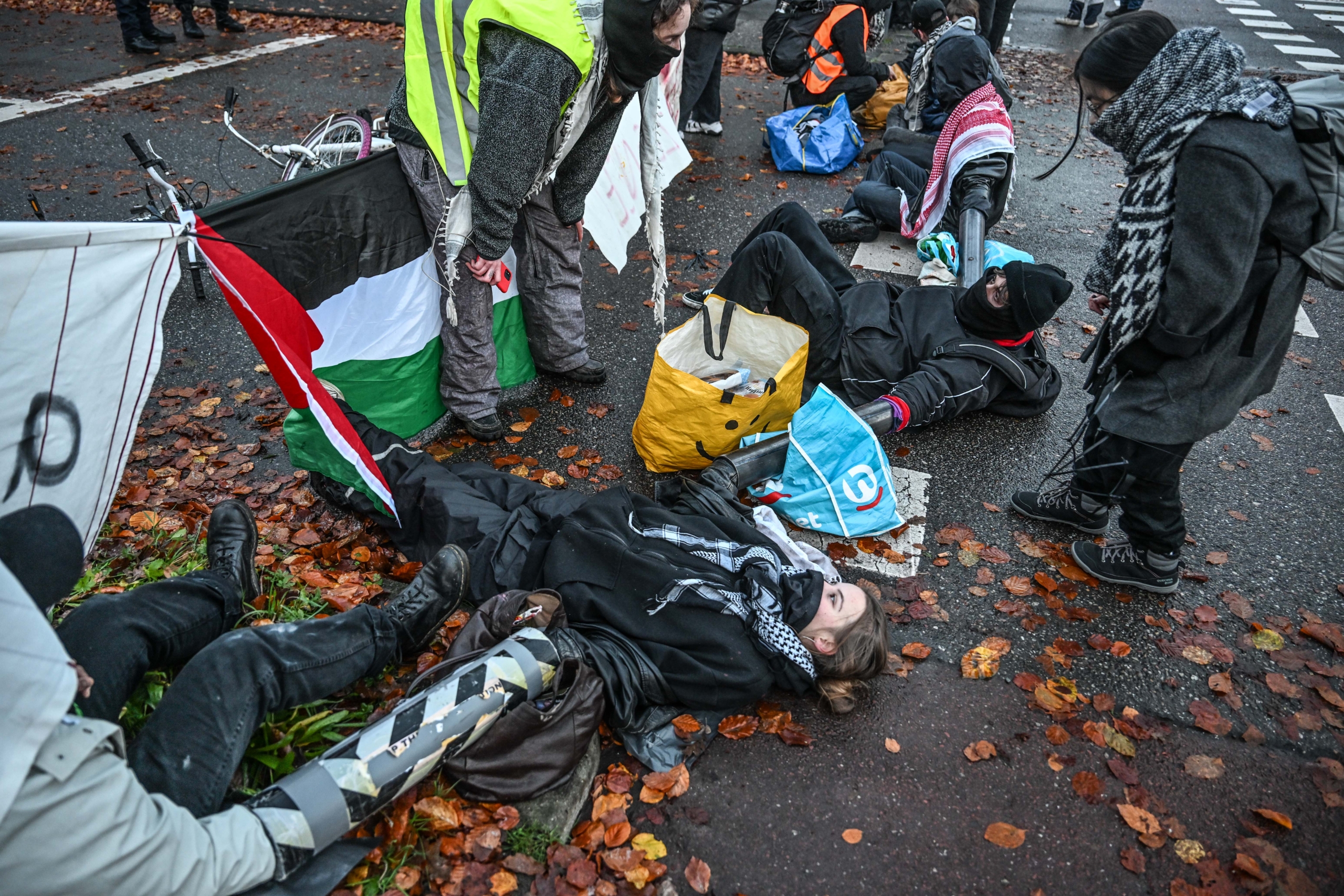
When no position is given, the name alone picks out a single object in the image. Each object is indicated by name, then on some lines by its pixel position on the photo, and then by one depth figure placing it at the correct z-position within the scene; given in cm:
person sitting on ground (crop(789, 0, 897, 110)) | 764
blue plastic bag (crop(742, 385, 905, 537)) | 360
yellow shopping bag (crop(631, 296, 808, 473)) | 361
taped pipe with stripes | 207
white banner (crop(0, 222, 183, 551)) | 195
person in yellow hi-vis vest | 288
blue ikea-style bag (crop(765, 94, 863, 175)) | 748
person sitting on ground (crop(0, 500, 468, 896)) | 154
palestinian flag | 271
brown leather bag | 242
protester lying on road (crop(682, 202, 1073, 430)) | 410
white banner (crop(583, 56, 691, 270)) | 439
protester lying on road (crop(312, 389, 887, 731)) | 270
